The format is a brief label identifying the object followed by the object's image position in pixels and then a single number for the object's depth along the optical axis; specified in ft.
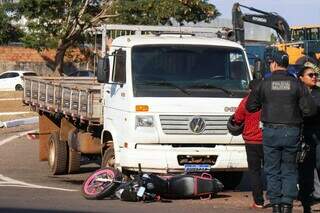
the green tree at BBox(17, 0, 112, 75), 120.78
